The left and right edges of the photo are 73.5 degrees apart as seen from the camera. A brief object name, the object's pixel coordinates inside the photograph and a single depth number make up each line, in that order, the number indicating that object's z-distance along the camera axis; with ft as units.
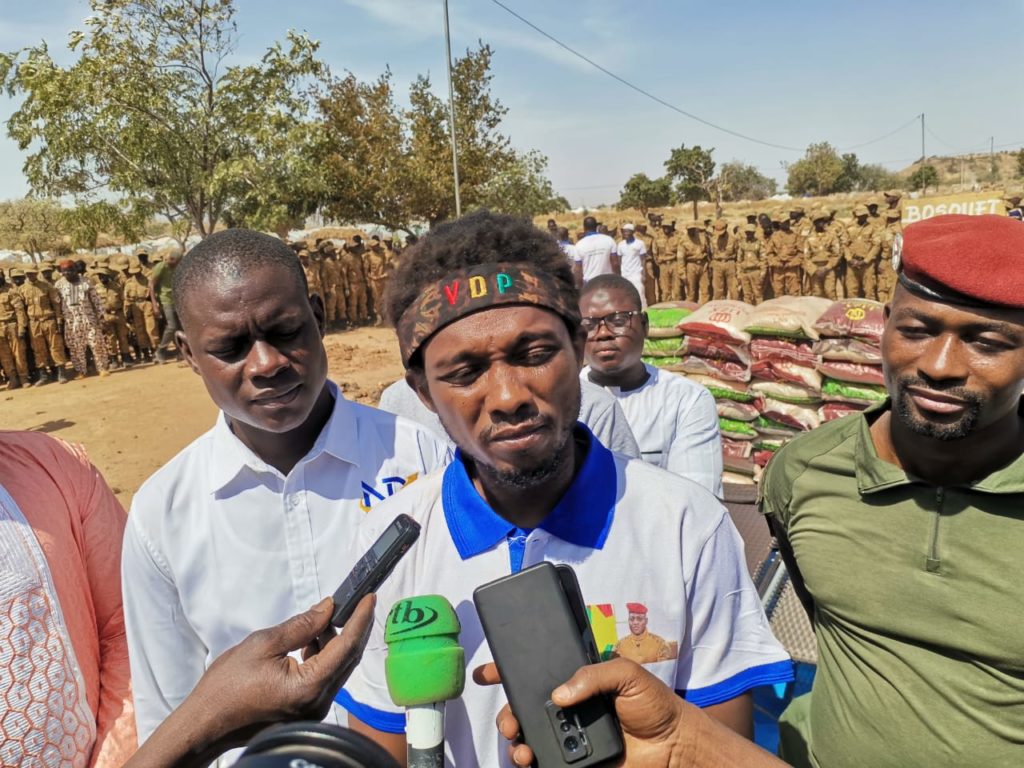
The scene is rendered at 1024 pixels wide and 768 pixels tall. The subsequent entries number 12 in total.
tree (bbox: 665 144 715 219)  133.80
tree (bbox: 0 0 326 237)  38.83
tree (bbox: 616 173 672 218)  135.64
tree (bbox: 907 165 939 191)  133.74
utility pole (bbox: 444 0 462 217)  41.83
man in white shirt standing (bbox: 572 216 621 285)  36.29
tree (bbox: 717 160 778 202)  169.89
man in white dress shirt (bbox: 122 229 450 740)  5.43
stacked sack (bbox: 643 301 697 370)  20.63
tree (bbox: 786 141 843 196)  155.63
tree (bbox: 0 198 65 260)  89.30
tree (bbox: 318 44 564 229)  56.18
